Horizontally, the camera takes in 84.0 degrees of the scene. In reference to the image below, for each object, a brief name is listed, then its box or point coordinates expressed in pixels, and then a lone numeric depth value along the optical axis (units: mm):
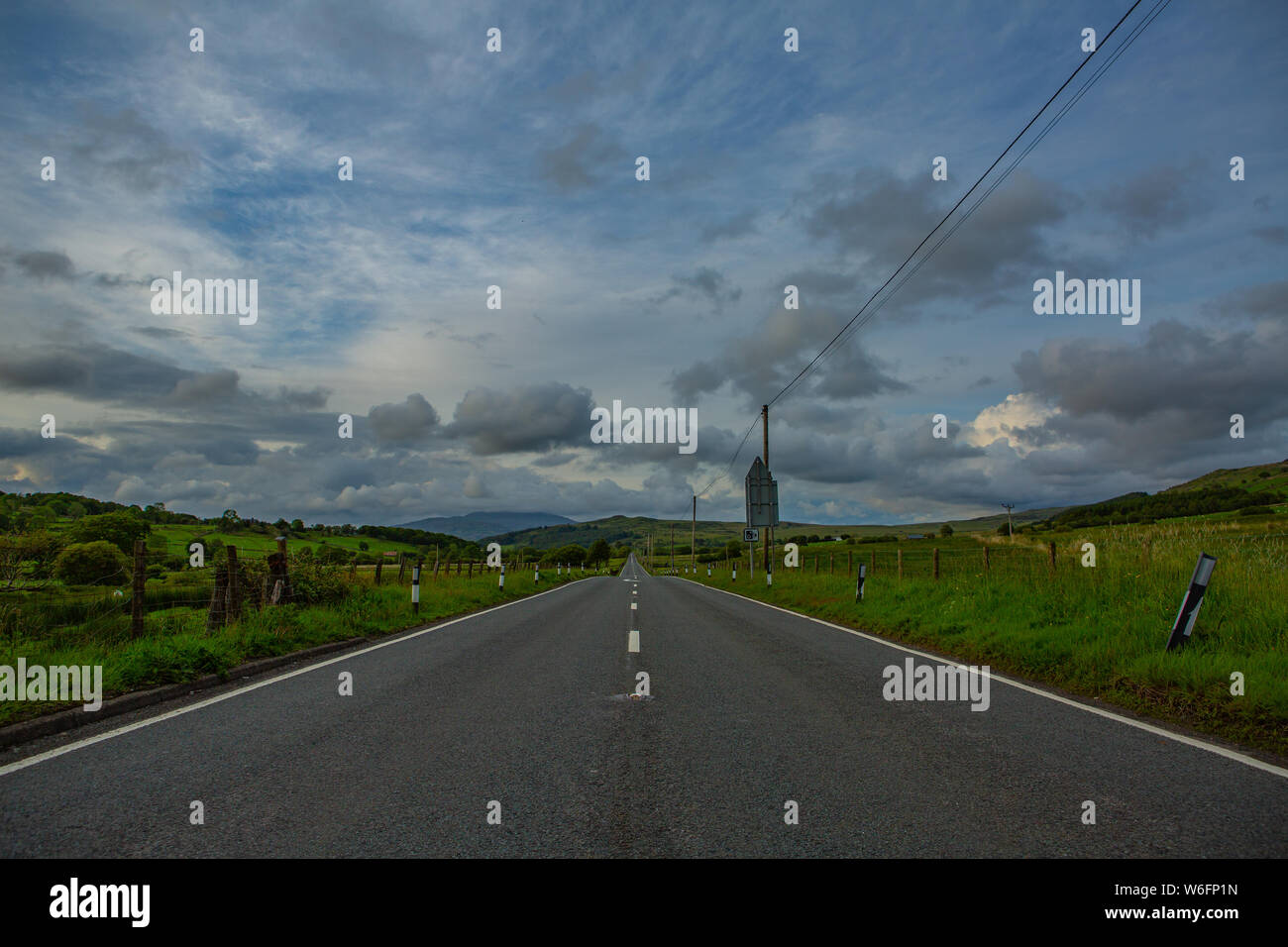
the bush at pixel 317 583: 13844
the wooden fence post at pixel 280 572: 12922
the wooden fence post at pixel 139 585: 9047
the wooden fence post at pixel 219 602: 10570
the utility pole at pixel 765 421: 35250
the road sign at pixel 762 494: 34531
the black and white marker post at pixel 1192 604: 7480
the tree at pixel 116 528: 21312
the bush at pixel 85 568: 8995
